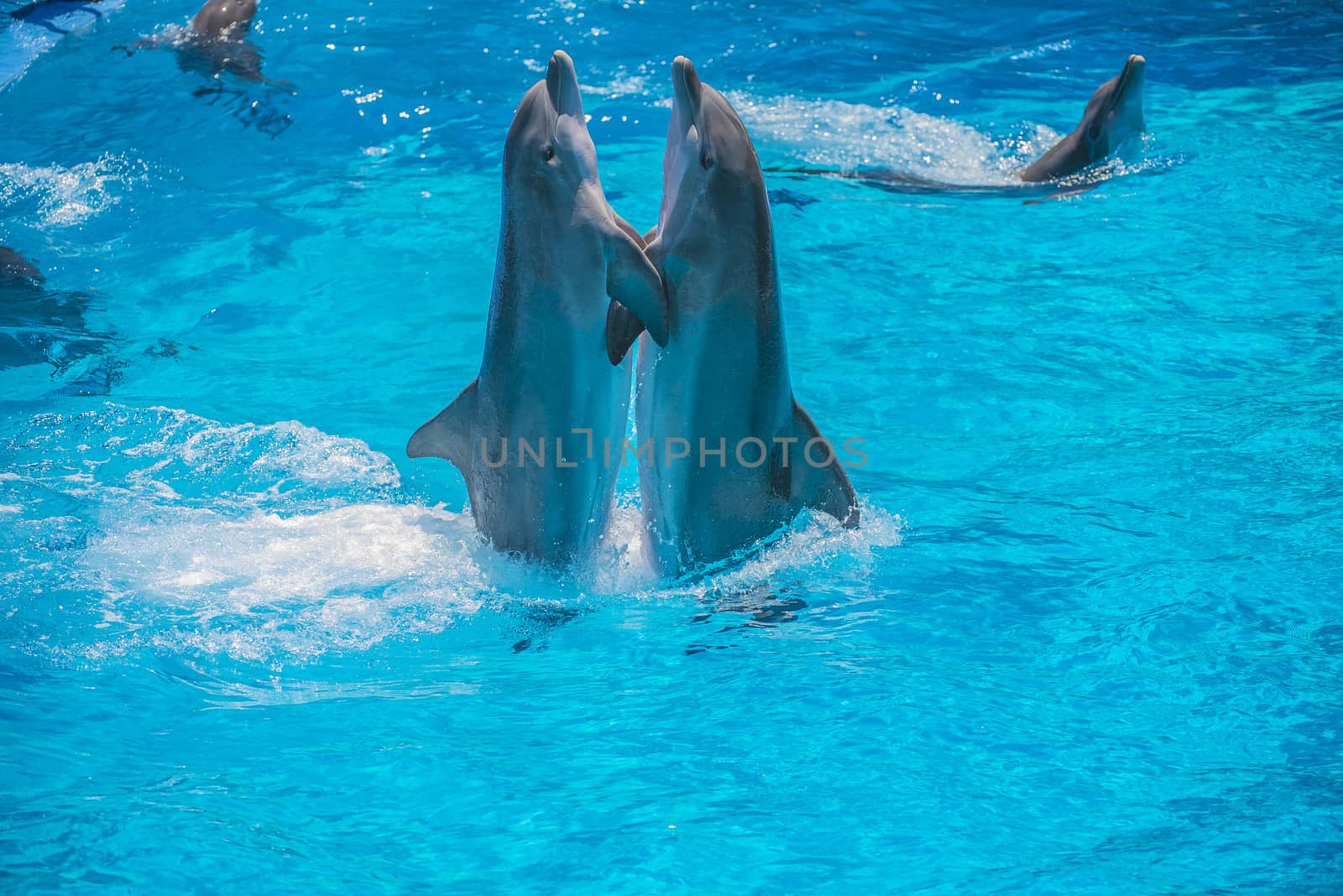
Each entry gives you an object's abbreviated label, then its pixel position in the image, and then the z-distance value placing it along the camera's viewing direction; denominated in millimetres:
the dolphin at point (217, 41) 27016
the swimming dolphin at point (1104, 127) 22187
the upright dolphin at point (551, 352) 9531
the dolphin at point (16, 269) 18047
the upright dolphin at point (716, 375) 9633
